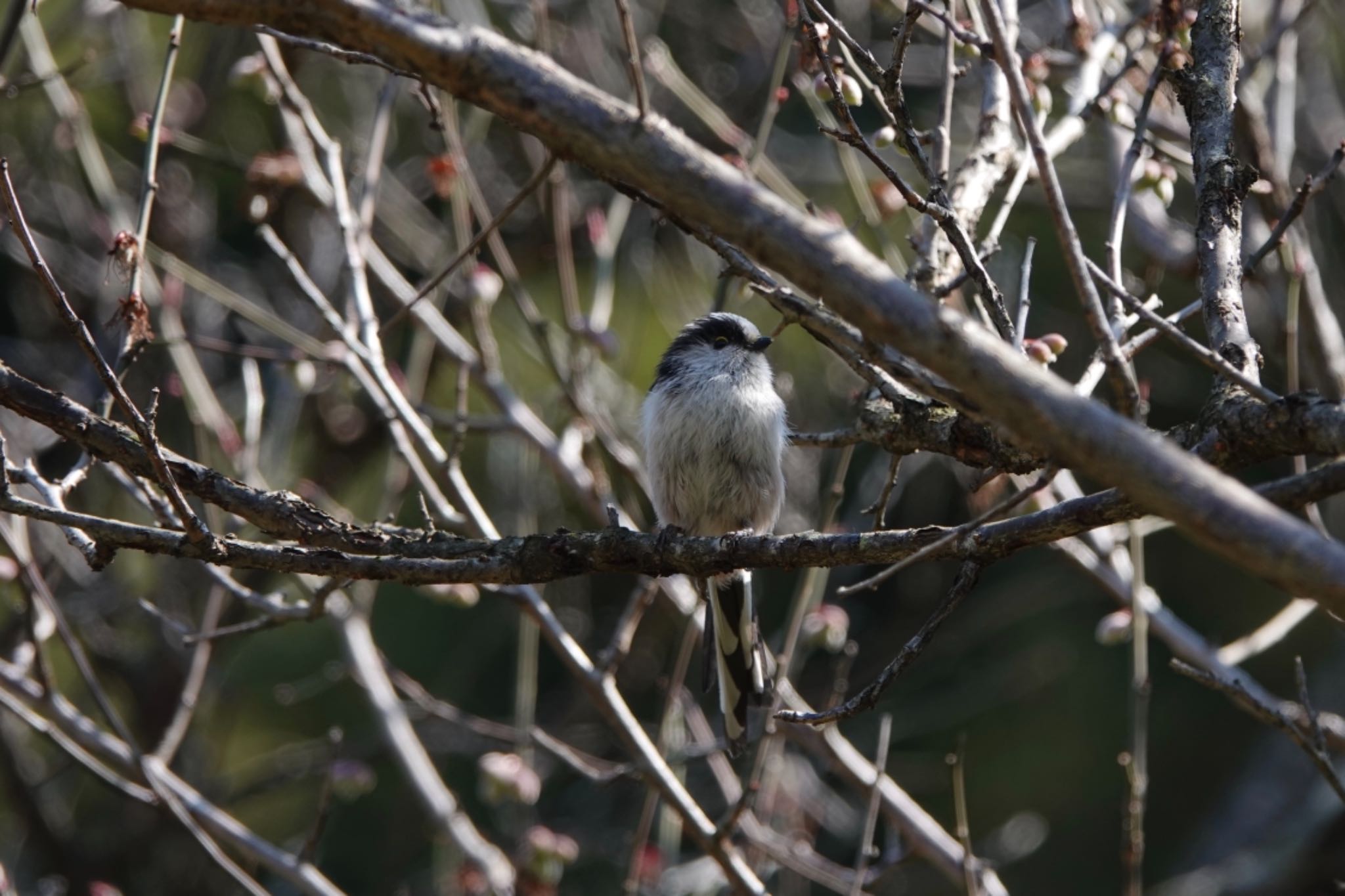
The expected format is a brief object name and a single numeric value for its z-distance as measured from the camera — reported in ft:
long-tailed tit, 29.22
